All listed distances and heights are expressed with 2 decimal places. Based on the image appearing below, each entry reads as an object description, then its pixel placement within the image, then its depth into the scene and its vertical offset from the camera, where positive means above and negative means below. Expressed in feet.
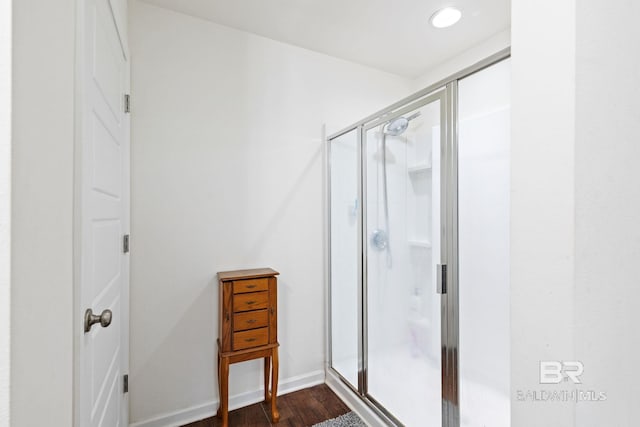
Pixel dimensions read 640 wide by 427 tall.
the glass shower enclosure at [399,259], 4.12 -0.81
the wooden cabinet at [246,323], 5.45 -2.11
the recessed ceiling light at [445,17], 5.90 +4.17
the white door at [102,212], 2.66 +0.03
